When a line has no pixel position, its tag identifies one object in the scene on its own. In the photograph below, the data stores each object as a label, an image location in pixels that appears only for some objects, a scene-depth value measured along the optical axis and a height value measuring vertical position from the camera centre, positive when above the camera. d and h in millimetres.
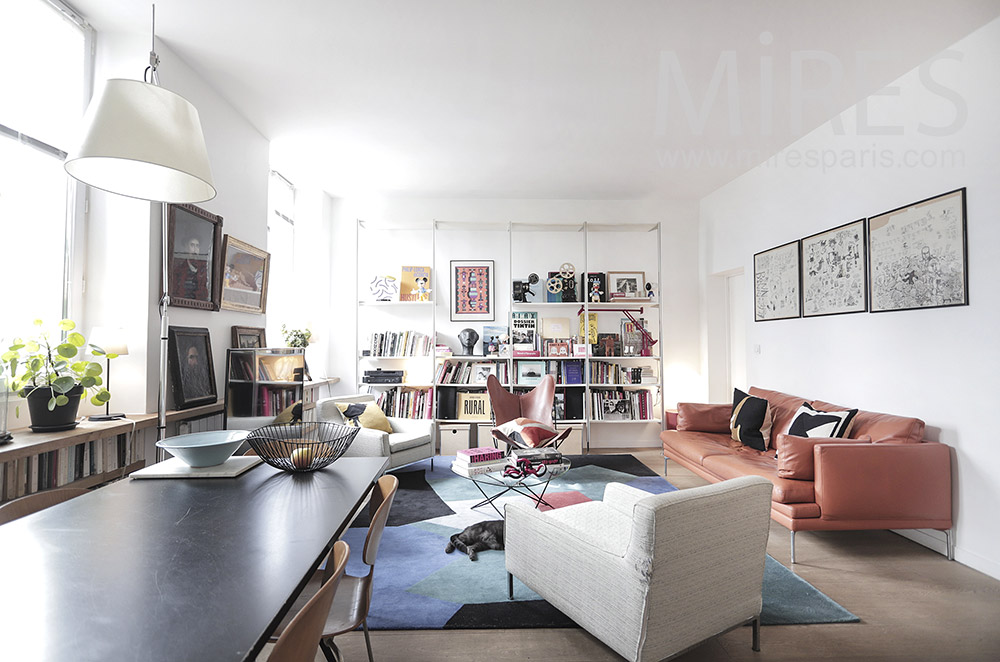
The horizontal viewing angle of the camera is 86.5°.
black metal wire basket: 1942 -395
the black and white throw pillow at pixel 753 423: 4281 -654
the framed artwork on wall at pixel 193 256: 3379 +582
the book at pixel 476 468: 3506 -837
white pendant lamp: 1434 +578
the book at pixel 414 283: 6320 +718
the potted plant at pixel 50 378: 2420 -169
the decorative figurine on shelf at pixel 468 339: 6219 +49
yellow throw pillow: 4668 -651
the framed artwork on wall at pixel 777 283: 4609 +562
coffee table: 3518 -948
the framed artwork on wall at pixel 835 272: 3830 +562
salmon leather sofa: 3010 -793
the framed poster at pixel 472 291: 6379 +629
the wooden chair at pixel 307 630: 980 -558
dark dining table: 860 -476
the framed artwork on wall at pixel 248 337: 4227 +43
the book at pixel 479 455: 3538 -757
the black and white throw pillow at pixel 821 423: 3484 -537
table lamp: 2828 +4
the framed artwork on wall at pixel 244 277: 4062 +537
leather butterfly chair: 5371 -609
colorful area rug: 2406 -1239
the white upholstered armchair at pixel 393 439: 4191 -812
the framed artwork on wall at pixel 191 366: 3346 -162
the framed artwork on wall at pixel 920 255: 3086 +562
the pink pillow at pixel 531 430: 4594 -768
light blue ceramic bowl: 1872 -378
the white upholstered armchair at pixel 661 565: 1781 -813
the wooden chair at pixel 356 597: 1543 -824
